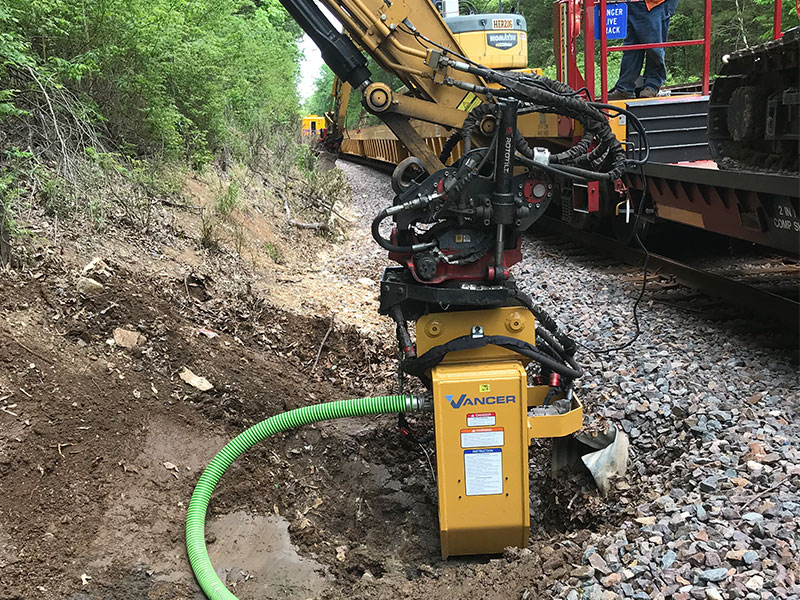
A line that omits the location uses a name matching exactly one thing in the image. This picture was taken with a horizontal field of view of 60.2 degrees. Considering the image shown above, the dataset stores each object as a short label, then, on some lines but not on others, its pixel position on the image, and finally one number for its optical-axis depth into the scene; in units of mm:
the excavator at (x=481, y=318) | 3248
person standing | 8102
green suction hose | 3380
